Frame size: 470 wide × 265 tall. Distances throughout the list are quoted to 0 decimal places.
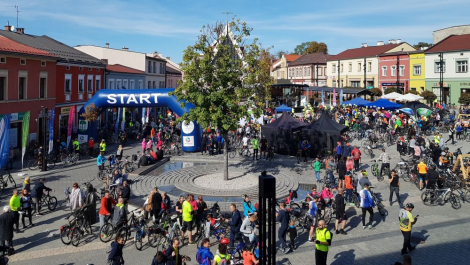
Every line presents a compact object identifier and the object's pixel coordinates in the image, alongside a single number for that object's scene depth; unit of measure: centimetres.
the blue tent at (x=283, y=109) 4184
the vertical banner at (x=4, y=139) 1772
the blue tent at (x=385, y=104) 3612
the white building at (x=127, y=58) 5291
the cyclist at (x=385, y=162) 1919
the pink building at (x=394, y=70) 5978
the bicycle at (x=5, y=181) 1764
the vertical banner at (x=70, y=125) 2598
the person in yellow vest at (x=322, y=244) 973
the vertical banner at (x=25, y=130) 2005
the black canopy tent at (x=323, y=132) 2403
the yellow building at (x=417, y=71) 5734
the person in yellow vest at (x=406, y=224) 1086
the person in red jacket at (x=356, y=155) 2081
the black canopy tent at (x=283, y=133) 2591
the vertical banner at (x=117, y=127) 3272
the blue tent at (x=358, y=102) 3985
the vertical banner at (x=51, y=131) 2298
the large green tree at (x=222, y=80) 1780
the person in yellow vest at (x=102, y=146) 2372
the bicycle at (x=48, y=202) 1492
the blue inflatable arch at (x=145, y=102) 2695
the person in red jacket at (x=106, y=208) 1273
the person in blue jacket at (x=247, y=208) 1240
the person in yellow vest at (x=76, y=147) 2496
